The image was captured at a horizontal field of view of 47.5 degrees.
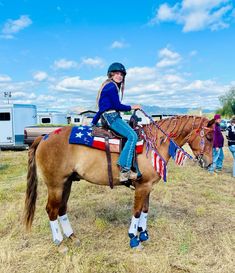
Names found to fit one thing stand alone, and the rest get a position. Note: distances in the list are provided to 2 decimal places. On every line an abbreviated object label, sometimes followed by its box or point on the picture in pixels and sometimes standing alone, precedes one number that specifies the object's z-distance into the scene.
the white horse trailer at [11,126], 17.44
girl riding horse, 3.88
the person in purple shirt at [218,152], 9.90
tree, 70.88
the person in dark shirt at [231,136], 9.23
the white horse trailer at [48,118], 24.18
